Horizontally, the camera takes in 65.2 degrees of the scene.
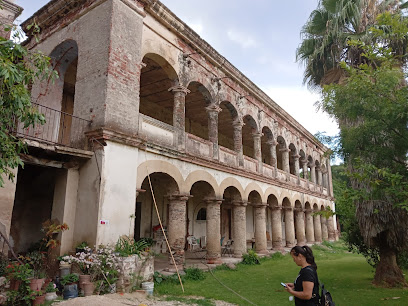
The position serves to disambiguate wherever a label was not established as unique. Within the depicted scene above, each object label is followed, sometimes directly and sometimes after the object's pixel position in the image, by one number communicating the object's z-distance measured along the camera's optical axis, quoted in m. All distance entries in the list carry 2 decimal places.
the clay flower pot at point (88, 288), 6.38
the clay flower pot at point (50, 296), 5.80
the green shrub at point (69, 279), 6.39
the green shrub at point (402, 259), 9.71
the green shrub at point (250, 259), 12.52
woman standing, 3.28
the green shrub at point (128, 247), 7.36
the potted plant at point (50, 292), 5.82
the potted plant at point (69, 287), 6.20
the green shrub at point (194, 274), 9.27
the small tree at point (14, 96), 4.08
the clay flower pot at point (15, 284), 5.49
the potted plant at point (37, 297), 5.39
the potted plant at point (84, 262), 6.52
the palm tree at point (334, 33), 10.87
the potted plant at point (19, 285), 5.33
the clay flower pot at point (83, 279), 6.47
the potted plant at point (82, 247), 7.22
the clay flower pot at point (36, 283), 5.49
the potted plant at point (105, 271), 6.70
